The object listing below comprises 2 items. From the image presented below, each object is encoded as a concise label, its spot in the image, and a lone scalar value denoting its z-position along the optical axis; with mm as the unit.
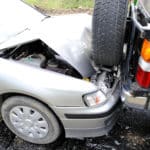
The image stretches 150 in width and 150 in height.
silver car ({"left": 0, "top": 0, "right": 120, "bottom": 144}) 2844
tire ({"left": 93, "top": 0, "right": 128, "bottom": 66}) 2674
